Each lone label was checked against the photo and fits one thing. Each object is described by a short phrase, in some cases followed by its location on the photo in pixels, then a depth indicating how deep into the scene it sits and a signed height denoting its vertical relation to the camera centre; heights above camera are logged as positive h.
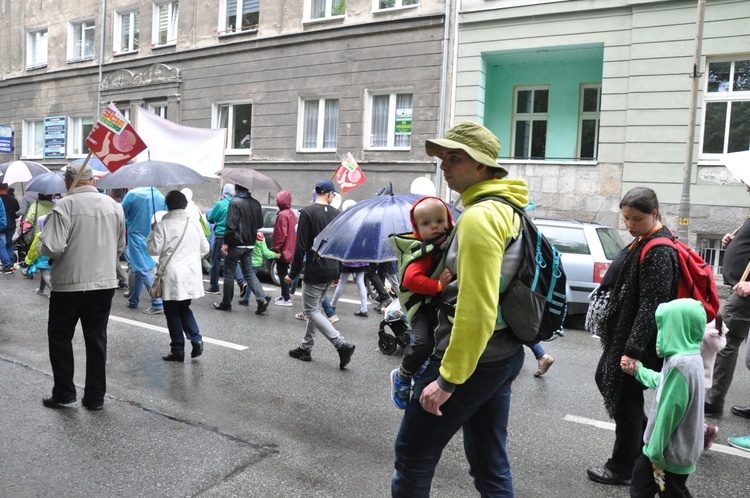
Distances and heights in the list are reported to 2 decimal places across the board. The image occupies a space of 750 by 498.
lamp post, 12.21 +1.58
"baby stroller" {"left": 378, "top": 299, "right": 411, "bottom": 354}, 6.45 -1.21
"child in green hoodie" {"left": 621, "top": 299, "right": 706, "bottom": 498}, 3.14 -0.91
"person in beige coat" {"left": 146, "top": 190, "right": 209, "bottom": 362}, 6.43 -0.78
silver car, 9.18 -0.61
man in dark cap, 6.48 -0.78
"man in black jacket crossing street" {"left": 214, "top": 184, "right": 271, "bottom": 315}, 9.51 -0.69
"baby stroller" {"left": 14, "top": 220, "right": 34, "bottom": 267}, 13.73 -1.28
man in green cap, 2.36 -0.53
